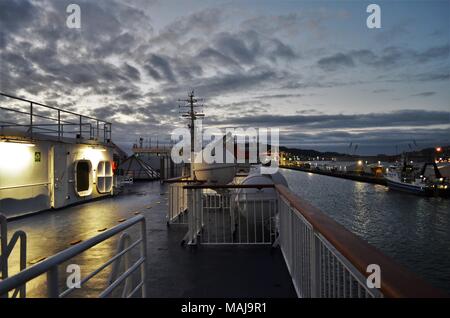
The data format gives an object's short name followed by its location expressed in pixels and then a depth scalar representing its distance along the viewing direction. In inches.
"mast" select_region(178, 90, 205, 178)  716.7
